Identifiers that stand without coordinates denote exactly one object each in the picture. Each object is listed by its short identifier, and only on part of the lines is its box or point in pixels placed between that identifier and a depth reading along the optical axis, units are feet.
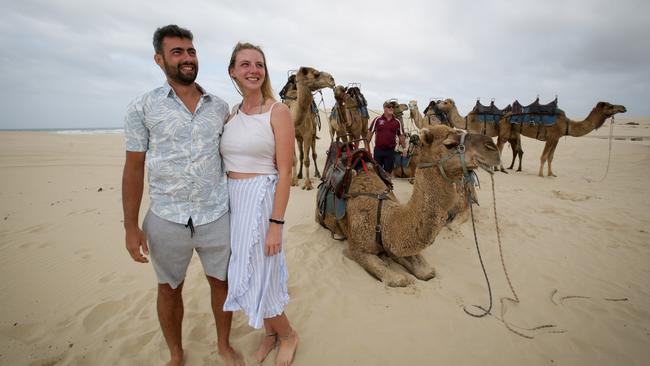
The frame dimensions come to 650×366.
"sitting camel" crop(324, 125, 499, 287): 7.74
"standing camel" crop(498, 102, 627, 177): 29.09
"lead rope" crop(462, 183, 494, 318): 9.00
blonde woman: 6.01
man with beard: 5.64
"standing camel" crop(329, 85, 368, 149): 26.13
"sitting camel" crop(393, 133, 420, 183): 27.22
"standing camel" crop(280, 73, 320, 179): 26.91
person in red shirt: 22.28
